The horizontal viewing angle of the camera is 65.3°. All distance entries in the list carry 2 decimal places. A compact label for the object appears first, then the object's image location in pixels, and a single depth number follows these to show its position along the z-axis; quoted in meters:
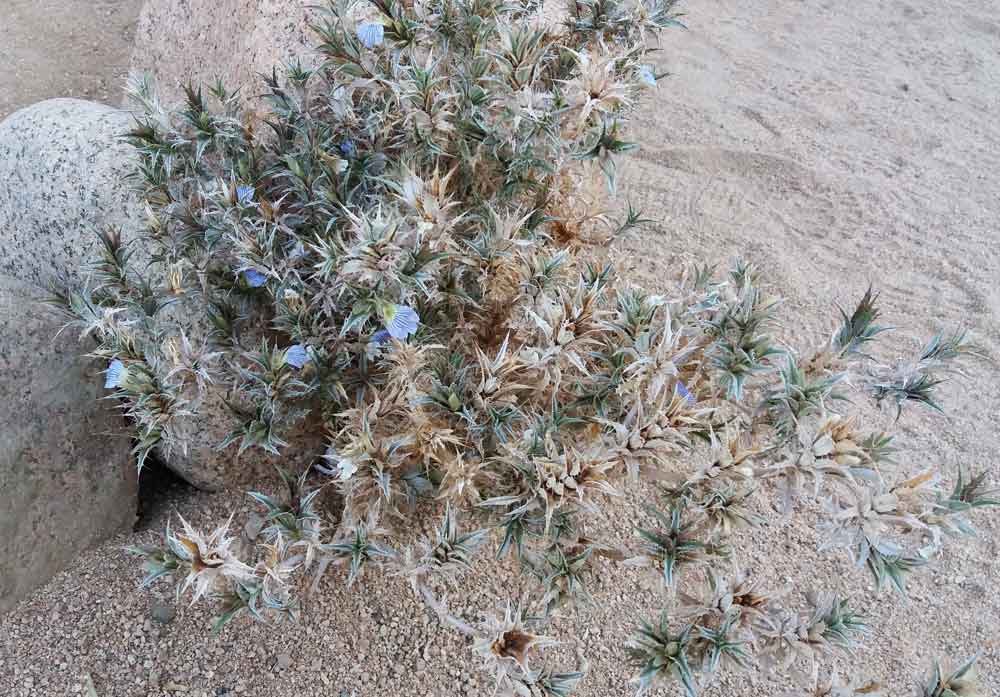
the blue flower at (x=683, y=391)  0.41
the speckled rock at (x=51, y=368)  0.54
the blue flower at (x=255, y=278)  0.46
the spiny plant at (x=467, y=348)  0.37
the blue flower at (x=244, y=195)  0.45
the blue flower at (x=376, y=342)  0.44
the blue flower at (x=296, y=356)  0.44
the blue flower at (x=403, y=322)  0.40
